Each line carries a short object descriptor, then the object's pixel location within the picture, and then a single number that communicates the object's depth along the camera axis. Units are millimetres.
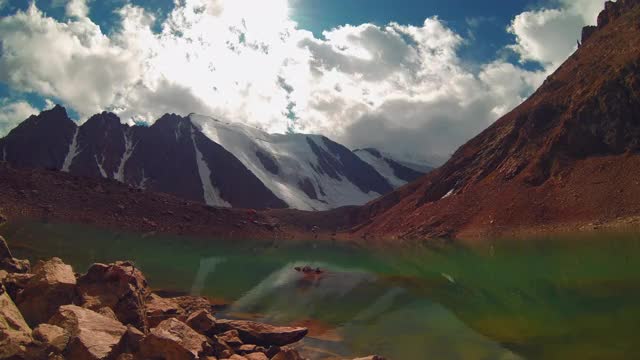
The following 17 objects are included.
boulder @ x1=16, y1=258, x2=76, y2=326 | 16062
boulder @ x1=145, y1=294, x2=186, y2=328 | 21812
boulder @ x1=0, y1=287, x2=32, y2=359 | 11766
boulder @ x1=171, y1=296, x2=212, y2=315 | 26281
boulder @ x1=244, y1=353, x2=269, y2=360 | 16744
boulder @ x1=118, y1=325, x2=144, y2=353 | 13438
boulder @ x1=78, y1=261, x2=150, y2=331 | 18312
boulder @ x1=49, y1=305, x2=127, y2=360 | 12453
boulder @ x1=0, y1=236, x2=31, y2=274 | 20356
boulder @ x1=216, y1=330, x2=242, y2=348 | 18283
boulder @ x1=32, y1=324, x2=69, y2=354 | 12347
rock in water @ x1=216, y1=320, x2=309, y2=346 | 19844
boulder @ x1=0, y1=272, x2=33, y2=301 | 17172
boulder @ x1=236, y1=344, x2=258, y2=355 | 17719
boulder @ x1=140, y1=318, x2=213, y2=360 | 13289
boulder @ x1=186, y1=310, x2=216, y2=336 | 19094
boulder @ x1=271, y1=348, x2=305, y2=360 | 16109
